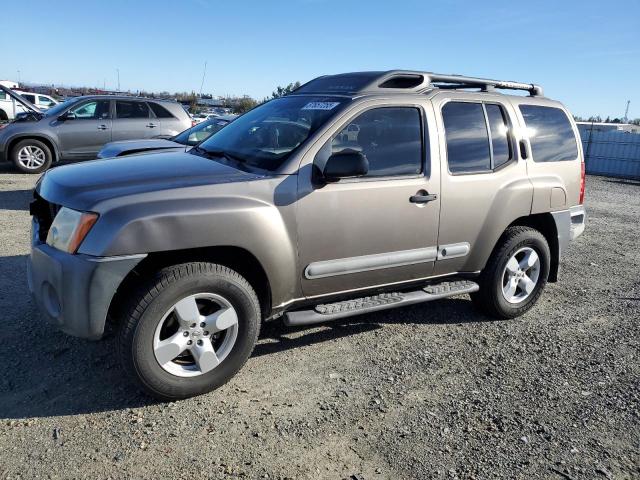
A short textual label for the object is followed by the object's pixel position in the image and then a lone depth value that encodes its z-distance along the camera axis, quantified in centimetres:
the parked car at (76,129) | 1084
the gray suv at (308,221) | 299
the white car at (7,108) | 1766
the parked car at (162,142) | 695
